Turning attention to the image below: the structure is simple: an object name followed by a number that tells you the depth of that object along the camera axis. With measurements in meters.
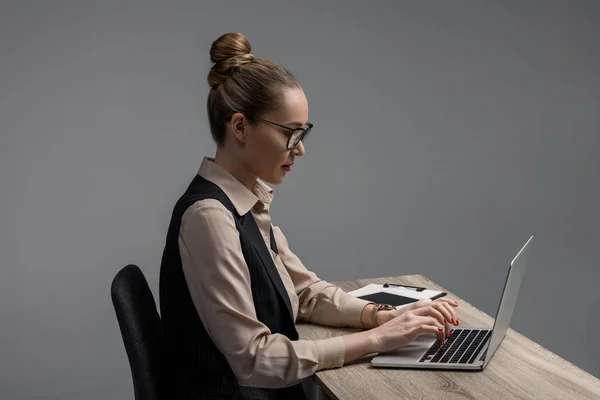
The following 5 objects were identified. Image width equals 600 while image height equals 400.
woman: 1.72
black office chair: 1.79
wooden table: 1.65
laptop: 1.77
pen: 2.34
